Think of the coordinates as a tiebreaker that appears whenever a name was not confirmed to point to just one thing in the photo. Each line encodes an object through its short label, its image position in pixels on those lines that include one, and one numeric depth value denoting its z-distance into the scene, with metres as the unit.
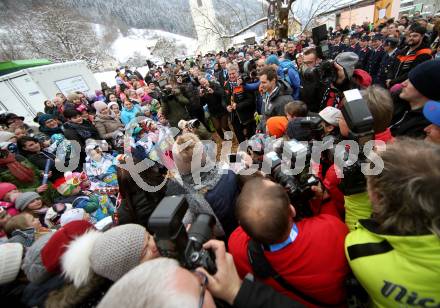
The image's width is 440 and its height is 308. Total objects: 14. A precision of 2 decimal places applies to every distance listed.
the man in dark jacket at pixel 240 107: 4.53
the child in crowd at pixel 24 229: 2.02
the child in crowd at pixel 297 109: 2.49
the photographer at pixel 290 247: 1.07
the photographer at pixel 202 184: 1.76
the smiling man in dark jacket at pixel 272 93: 3.21
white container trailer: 9.74
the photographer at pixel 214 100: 5.35
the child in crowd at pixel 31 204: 2.57
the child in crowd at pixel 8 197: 2.63
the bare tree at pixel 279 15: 7.65
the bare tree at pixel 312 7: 9.42
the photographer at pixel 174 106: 5.27
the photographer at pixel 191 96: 5.50
